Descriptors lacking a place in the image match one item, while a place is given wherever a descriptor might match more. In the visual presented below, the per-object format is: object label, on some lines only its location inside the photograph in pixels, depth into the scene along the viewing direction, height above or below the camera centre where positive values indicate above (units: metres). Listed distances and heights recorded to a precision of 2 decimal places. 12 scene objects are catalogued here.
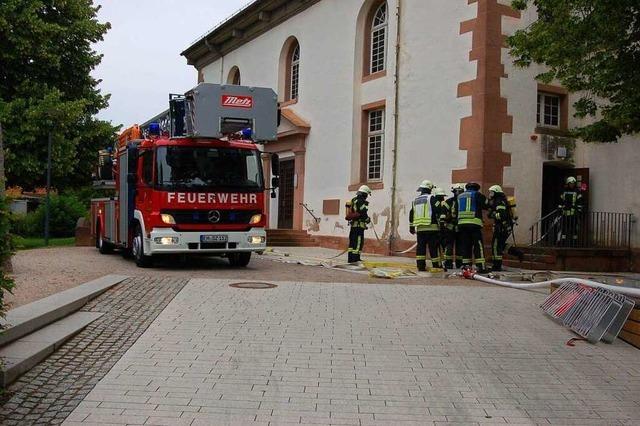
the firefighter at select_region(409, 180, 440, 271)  13.20 -0.33
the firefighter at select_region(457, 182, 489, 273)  12.76 -0.21
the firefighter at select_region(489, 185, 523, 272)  13.13 -0.14
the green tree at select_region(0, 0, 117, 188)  20.20 +3.98
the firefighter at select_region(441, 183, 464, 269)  13.48 -0.46
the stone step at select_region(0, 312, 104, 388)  5.06 -1.30
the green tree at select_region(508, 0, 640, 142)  8.85 +2.57
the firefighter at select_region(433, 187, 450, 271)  13.23 +0.03
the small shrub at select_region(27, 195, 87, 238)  27.02 -0.59
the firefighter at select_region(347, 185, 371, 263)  14.15 -0.25
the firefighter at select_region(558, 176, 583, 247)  15.44 +0.10
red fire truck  11.74 +0.60
